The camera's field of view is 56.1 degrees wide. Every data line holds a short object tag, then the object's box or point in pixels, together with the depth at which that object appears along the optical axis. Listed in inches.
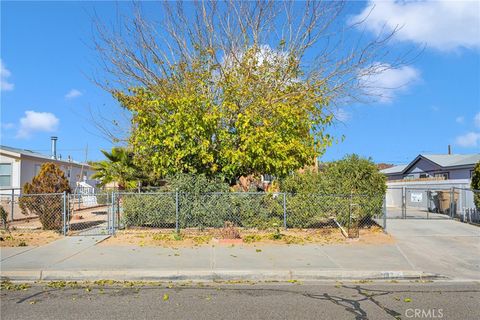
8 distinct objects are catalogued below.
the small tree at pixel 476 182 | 621.4
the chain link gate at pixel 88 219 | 514.8
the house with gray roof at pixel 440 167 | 1012.1
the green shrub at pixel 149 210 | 518.6
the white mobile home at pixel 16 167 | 1019.9
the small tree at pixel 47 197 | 532.4
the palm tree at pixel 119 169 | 671.1
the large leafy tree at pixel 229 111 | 524.4
